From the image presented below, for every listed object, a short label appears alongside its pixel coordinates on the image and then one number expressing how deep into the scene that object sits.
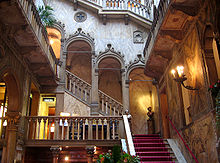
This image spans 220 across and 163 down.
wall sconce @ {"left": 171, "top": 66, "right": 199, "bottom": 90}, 7.68
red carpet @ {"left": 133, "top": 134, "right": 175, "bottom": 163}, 8.95
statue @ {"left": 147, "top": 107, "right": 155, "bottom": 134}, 15.45
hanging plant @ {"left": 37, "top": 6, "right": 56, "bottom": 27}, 14.10
